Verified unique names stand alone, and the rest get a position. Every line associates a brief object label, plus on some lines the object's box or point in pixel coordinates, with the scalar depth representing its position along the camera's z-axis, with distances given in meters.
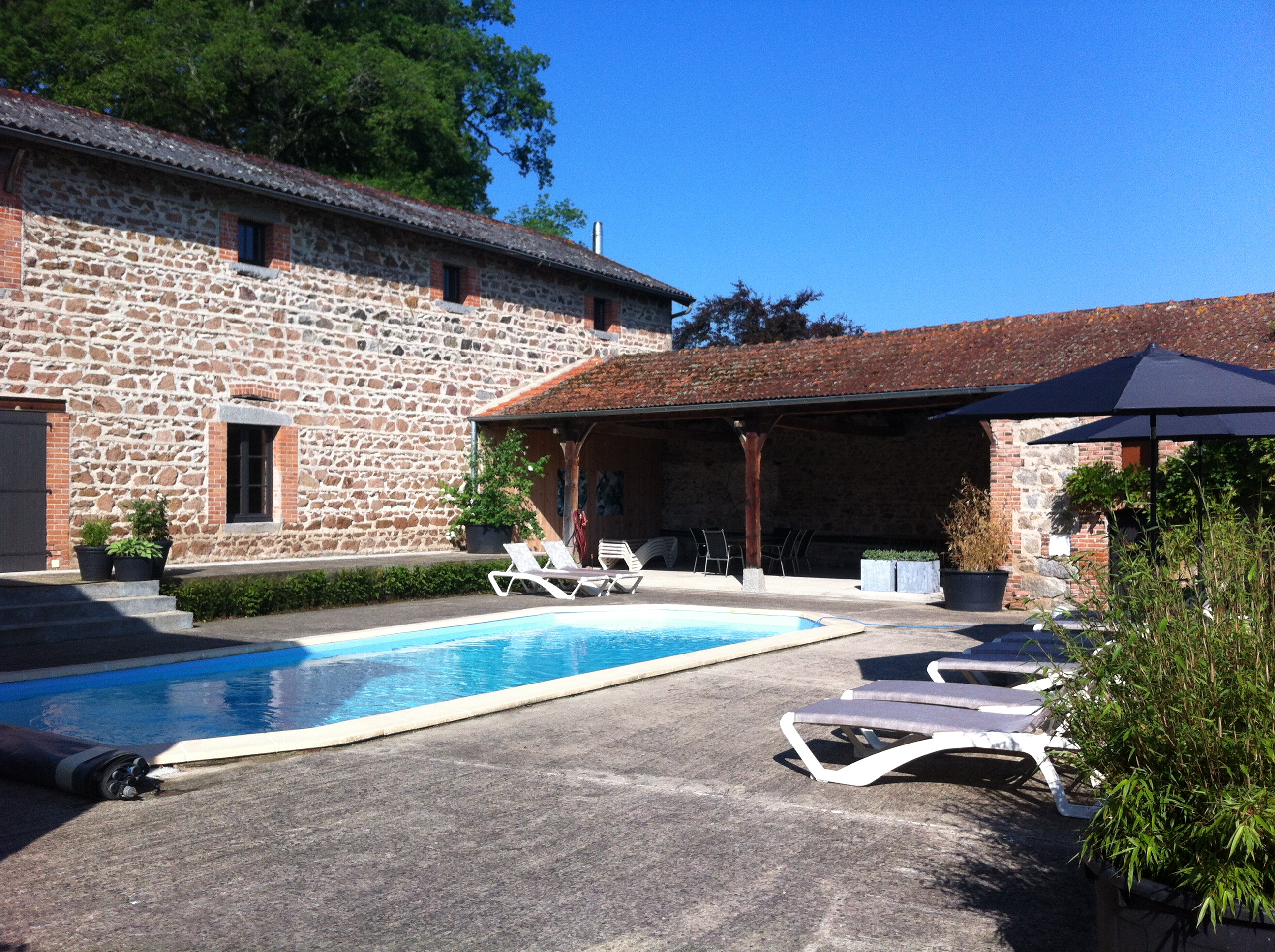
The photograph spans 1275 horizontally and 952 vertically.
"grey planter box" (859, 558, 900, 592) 12.30
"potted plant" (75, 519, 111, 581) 9.42
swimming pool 5.97
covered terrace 11.12
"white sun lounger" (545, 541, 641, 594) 12.41
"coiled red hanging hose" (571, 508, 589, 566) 14.66
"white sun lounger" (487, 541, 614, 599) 11.61
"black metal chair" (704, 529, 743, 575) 14.77
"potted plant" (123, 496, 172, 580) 9.52
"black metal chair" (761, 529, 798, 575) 15.38
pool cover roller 4.04
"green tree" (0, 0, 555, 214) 19.88
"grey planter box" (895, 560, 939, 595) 12.16
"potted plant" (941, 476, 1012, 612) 10.66
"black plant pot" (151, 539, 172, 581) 9.45
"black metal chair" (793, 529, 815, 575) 15.62
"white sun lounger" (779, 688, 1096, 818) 3.86
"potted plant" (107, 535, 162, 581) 9.29
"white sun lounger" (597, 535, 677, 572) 14.77
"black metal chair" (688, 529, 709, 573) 16.00
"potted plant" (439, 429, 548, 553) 14.74
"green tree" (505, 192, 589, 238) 29.53
